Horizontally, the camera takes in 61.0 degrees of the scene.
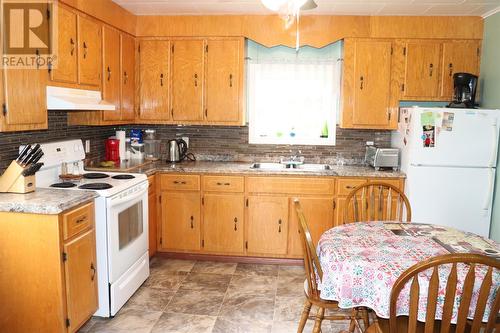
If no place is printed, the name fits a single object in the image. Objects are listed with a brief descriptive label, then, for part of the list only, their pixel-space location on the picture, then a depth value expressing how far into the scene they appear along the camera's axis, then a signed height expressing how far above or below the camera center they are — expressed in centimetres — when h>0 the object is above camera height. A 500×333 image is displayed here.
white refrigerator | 356 -30
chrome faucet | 432 -34
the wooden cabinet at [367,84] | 399 +42
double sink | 415 -40
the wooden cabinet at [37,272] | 237 -85
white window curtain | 435 +28
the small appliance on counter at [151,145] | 452 -22
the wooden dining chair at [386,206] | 356 -67
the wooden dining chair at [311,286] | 219 -87
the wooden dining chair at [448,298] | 162 -65
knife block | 254 -35
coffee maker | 371 +36
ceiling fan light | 204 +60
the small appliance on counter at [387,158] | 392 -27
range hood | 279 +17
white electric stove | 280 -66
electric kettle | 427 -25
